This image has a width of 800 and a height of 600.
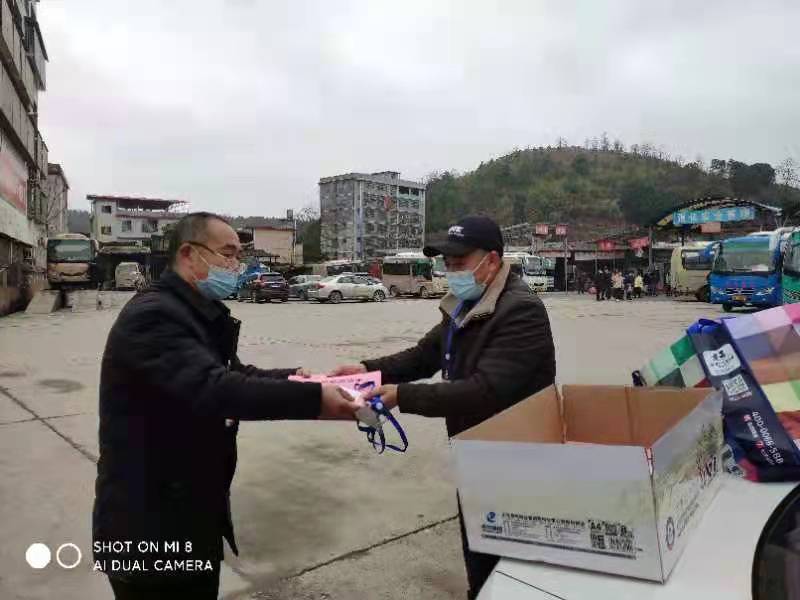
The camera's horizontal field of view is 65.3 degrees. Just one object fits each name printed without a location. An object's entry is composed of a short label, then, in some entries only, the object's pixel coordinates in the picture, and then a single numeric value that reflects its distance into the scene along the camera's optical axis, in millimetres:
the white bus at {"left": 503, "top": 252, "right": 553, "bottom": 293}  36781
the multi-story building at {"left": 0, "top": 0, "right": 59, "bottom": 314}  20561
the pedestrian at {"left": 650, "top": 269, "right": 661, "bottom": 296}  36406
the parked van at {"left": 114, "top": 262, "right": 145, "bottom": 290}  41375
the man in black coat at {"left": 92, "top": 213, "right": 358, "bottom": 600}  1589
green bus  13547
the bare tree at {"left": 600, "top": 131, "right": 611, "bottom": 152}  122188
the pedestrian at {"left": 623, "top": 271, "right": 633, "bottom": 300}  32344
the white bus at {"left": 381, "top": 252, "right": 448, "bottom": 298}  34250
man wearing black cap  1911
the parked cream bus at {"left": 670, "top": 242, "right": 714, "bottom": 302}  28922
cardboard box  1207
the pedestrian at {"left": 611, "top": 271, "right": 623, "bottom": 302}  31703
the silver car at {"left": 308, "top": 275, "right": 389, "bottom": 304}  28406
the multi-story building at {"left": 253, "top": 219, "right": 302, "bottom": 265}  65562
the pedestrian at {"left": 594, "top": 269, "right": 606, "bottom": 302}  30625
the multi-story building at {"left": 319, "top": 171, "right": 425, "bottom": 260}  80438
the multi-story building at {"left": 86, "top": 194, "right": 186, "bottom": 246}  74250
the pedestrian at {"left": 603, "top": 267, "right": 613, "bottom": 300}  31391
